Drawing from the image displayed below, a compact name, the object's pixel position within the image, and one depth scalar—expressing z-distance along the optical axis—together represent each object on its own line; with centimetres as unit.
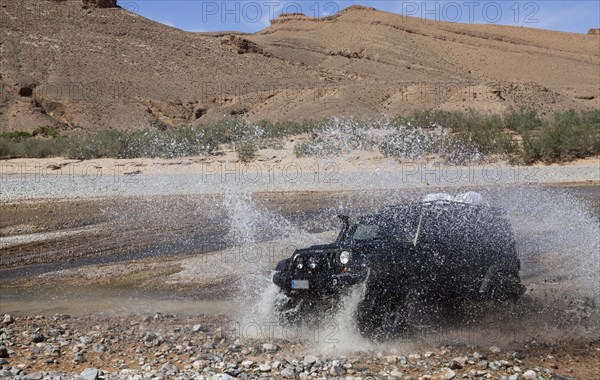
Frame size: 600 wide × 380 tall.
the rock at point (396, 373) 627
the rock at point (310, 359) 651
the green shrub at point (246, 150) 2855
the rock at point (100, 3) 7850
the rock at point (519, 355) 682
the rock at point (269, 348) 691
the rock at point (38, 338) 744
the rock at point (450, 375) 622
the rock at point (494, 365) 648
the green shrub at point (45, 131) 4878
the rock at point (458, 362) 648
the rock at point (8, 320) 827
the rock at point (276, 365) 641
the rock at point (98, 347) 708
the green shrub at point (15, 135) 4372
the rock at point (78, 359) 673
